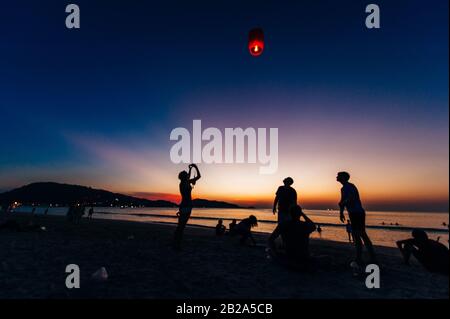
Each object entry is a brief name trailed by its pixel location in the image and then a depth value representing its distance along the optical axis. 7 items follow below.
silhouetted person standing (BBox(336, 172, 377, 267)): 7.03
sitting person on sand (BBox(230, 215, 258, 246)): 11.06
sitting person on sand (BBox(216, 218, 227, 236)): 15.67
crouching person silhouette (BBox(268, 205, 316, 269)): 6.16
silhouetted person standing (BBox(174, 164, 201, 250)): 8.73
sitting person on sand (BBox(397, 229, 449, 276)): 6.35
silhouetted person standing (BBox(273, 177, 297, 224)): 7.64
